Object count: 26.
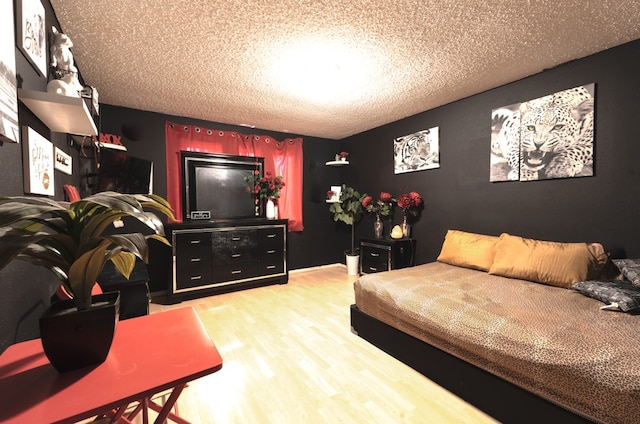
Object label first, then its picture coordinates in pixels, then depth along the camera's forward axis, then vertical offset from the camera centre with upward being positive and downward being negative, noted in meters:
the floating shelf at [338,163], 4.63 +0.77
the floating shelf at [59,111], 1.17 +0.51
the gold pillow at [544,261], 2.09 -0.50
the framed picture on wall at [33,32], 1.10 +0.83
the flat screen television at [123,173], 3.08 +0.43
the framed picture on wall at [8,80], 0.89 +0.47
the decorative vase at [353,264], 4.56 -1.04
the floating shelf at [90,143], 2.25 +0.63
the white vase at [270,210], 4.12 -0.06
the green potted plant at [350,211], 4.57 -0.10
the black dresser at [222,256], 3.28 -0.69
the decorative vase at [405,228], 3.82 -0.35
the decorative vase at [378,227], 4.07 -0.35
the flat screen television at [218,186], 3.74 +0.31
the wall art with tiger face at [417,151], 3.52 +0.78
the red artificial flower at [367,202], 4.25 +0.05
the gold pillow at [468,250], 2.69 -0.50
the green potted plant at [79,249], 0.75 -0.12
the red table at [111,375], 0.65 -0.50
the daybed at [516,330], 1.19 -0.73
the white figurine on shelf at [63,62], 1.51 +0.87
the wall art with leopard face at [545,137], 2.30 +0.65
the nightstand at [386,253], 3.59 -0.70
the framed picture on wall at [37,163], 1.19 +0.23
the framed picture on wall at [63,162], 1.74 +0.34
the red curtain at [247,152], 3.65 +0.87
